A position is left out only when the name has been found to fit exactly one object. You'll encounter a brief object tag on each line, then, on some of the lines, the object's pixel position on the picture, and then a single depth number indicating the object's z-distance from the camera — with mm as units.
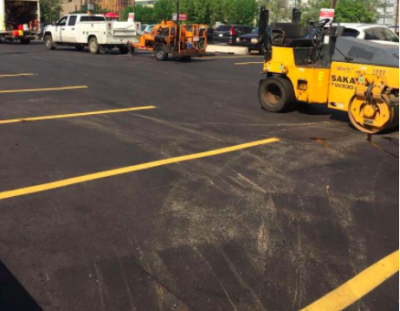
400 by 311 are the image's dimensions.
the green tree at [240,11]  69250
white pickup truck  25234
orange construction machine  22438
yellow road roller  8555
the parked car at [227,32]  40669
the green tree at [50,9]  67875
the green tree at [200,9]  66562
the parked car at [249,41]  29219
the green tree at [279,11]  59719
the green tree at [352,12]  57906
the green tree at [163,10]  87562
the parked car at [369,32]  17906
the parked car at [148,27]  40462
